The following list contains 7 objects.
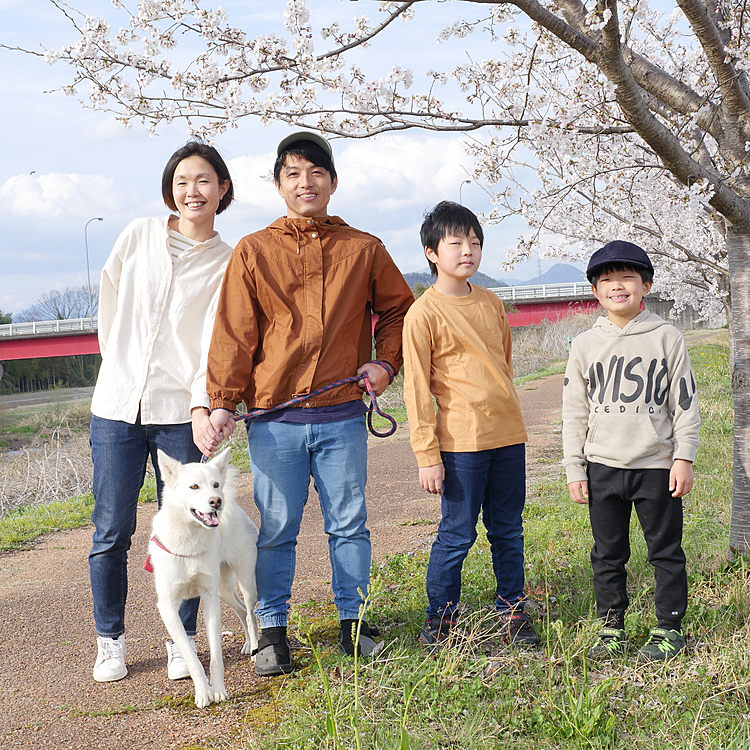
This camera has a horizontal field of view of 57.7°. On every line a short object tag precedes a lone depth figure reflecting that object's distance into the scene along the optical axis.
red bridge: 33.09
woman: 3.25
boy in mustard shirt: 3.10
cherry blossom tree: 3.48
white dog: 2.97
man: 3.13
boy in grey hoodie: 2.95
